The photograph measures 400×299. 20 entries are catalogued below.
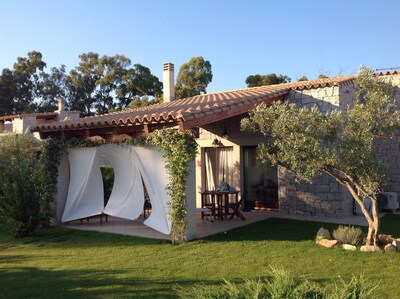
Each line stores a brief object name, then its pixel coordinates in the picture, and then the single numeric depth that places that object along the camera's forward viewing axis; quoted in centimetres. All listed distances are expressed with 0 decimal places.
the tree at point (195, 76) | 3134
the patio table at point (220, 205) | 1070
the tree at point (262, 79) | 2873
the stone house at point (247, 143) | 858
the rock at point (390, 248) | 687
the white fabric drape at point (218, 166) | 1285
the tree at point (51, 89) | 4016
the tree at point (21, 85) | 3788
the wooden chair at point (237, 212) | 1058
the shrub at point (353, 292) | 305
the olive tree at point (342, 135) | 639
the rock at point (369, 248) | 692
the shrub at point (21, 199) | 953
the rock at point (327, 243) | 730
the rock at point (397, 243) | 691
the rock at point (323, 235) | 771
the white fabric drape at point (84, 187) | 1073
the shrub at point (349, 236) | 742
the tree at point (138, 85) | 3516
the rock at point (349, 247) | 710
